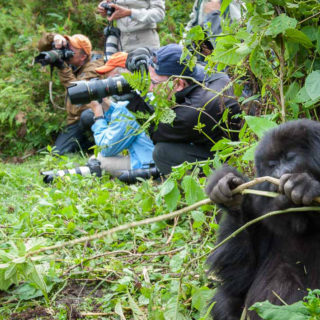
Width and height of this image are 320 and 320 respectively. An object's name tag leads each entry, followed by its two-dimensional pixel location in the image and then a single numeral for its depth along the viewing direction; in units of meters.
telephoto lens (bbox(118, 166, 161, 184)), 5.43
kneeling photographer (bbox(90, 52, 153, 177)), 5.57
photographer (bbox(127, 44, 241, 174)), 4.24
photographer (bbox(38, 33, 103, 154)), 7.30
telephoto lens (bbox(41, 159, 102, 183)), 5.27
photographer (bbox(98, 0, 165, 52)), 6.66
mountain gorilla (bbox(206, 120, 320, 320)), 2.06
